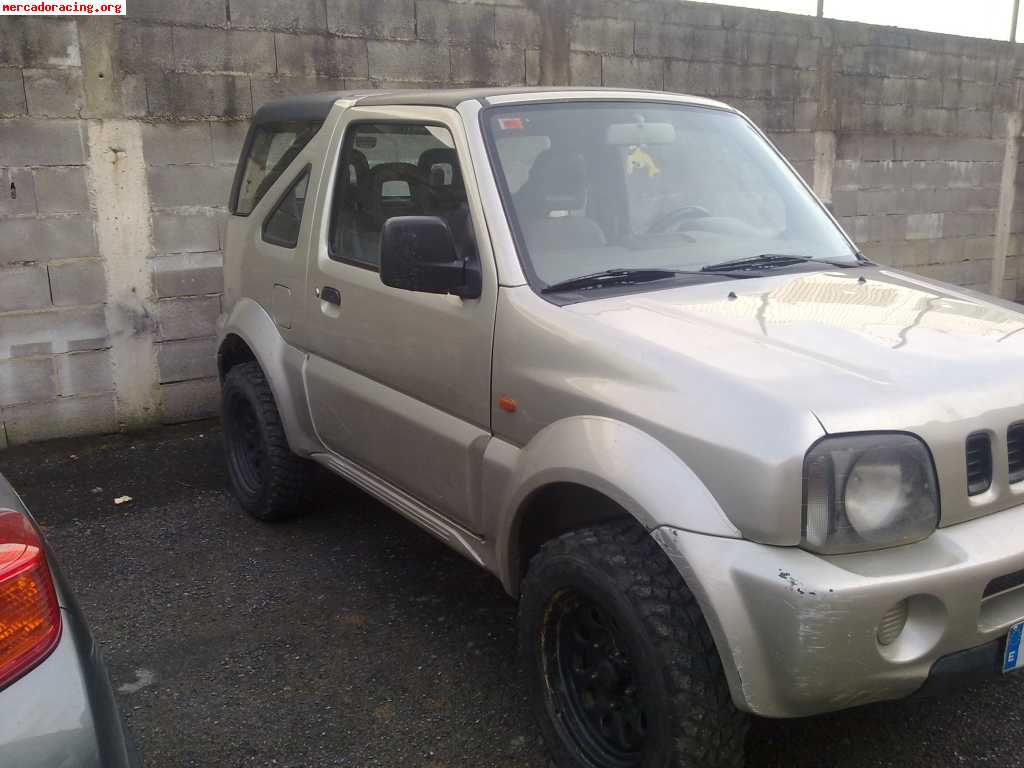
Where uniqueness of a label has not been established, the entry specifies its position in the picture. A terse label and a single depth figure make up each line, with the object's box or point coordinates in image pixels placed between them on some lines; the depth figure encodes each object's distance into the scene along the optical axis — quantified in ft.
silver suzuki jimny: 6.68
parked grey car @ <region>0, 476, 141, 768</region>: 4.81
